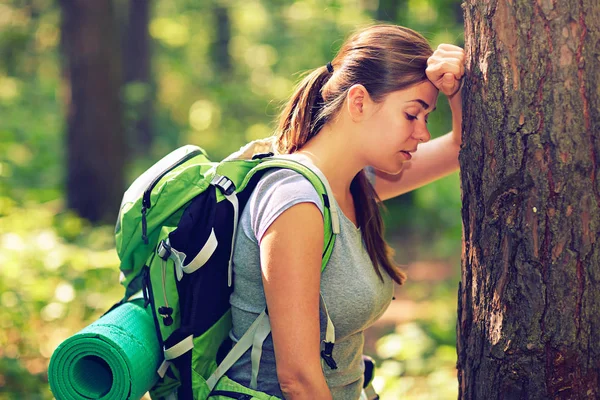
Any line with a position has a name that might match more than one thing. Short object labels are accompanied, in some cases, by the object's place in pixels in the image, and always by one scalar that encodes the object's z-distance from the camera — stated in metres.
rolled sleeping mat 2.28
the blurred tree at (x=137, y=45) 16.94
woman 2.15
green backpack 2.29
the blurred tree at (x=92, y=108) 8.52
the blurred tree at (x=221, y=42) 21.02
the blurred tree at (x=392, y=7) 8.12
